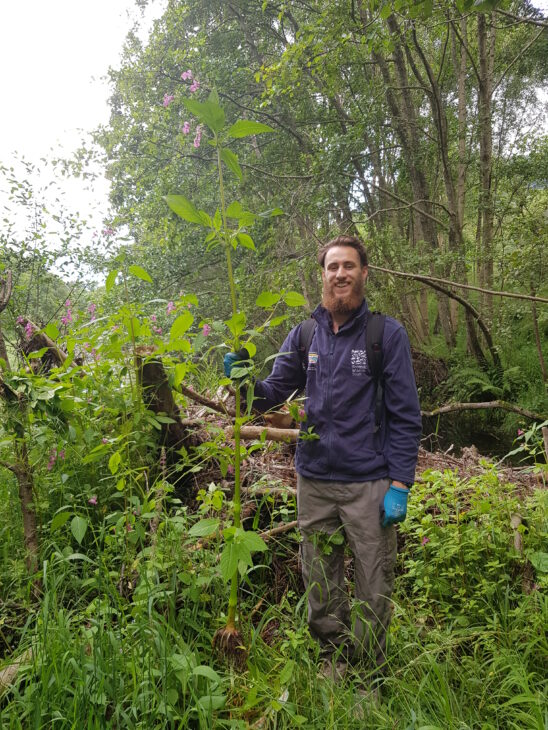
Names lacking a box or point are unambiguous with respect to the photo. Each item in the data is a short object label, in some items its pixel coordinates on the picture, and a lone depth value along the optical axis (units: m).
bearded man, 2.16
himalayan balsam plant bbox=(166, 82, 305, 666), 1.38
